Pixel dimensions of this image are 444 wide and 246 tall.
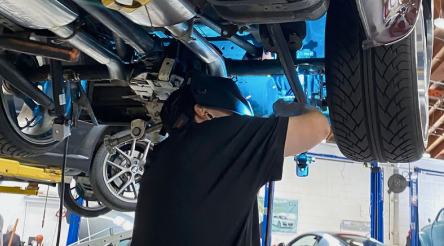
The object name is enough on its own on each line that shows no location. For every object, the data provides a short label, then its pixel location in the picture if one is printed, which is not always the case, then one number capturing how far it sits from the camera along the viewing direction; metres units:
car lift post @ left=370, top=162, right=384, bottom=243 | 5.52
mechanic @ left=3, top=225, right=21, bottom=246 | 6.89
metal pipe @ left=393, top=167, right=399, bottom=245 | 10.32
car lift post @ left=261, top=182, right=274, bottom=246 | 2.82
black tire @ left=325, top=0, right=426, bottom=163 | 1.56
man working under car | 1.33
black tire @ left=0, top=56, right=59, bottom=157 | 2.06
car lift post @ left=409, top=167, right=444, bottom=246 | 5.65
